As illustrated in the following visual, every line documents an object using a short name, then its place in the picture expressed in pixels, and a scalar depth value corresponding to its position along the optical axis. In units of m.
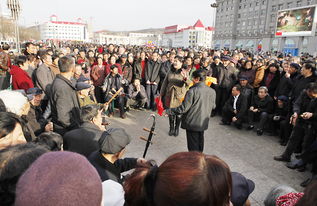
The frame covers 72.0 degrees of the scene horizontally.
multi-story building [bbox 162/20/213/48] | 111.60
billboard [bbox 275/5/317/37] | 33.66
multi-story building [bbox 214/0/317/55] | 43.05
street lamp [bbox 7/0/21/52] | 13.63
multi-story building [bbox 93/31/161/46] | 140.38
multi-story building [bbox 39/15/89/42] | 129.88
